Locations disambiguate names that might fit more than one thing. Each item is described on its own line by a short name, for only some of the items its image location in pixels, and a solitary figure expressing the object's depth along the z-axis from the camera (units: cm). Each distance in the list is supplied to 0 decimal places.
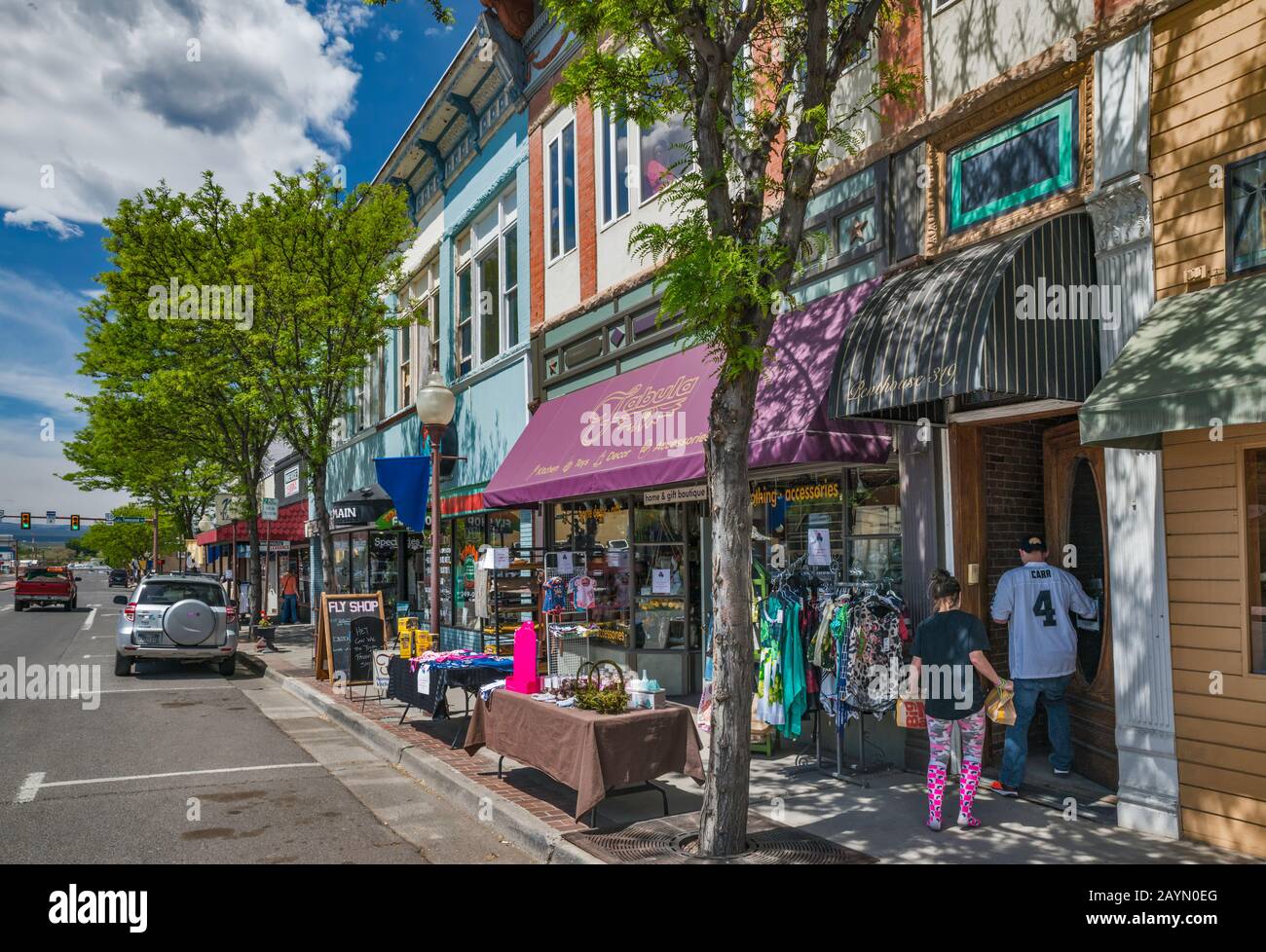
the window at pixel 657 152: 1282
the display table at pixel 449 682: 970
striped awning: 687
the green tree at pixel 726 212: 601
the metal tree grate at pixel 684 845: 598
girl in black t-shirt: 668
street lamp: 1276
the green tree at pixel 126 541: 7356
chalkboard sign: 1309
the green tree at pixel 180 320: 1938
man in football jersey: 750
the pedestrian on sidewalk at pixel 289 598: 3022
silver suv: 1648
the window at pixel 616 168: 1409
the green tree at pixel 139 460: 2336
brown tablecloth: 673
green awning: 535
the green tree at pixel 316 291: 1819
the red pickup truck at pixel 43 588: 4009
